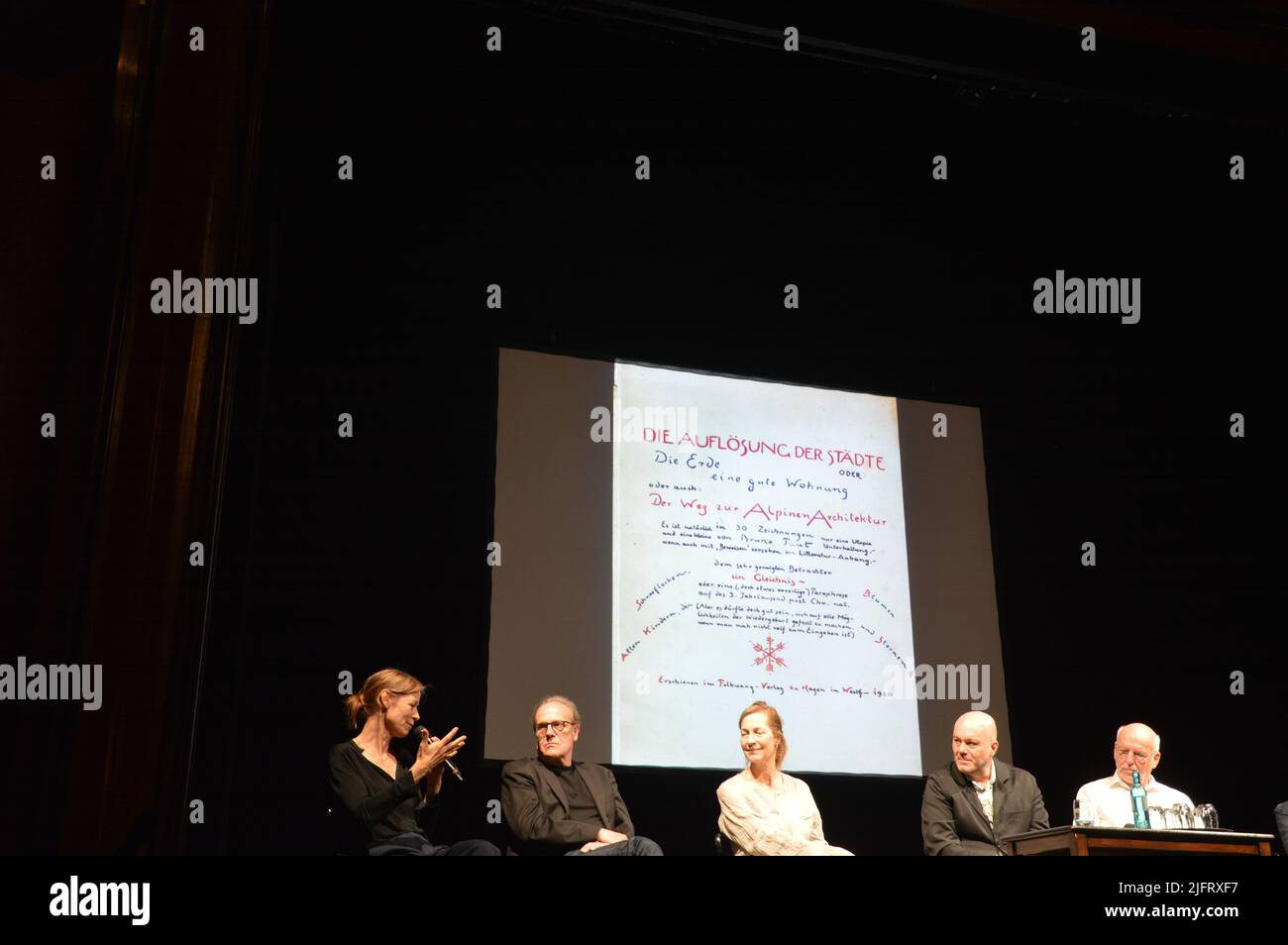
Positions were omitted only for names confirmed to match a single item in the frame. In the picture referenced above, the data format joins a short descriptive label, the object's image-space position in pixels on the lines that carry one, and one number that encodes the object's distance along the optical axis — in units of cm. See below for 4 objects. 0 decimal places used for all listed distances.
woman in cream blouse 376
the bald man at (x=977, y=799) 381
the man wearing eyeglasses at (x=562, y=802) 357
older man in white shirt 400
